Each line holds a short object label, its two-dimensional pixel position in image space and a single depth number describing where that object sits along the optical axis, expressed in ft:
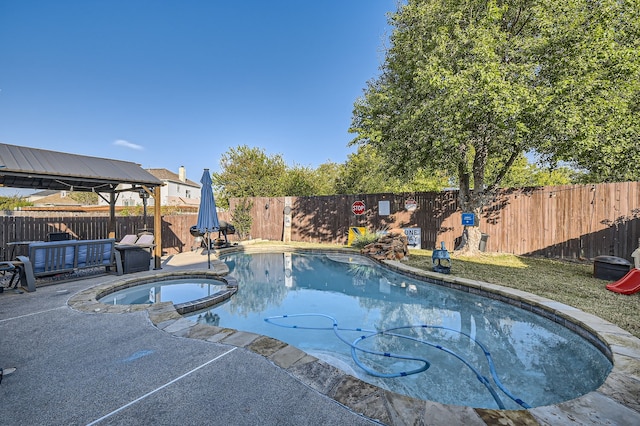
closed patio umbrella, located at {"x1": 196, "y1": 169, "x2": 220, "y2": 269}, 25.39
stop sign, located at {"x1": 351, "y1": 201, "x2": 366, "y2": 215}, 40.14
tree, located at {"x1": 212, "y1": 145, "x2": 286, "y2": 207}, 67.41
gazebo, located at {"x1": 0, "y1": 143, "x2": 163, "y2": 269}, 18.34
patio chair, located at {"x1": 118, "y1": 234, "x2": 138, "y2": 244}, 26.50
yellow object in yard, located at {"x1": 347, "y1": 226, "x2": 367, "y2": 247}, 39.20
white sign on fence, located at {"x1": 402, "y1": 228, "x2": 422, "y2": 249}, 35.91
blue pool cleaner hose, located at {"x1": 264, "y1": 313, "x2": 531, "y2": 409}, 8.86
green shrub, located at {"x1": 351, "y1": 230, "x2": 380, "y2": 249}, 35.67
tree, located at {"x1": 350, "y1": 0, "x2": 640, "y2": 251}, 20.35
